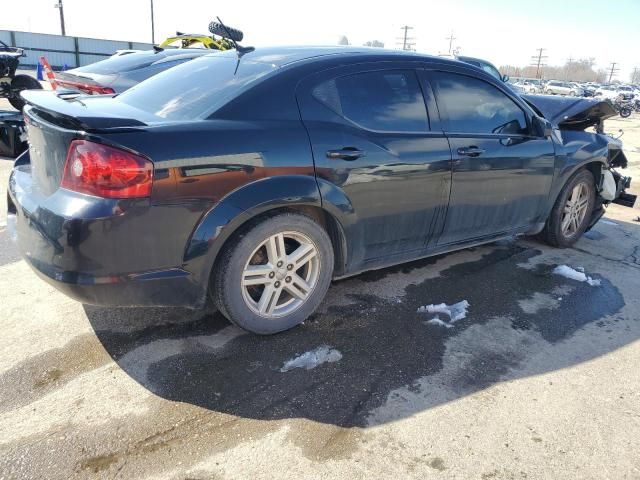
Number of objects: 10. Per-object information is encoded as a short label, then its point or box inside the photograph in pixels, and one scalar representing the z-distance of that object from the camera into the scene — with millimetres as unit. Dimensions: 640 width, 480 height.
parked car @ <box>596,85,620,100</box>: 44275
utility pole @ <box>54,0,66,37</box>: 39656
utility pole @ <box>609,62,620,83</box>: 125250
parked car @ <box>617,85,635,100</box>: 36109
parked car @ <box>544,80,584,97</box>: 45119
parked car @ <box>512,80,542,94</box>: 49766
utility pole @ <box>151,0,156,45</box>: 43706
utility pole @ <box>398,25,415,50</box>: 79938
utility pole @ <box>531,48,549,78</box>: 104625
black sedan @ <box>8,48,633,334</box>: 2385
